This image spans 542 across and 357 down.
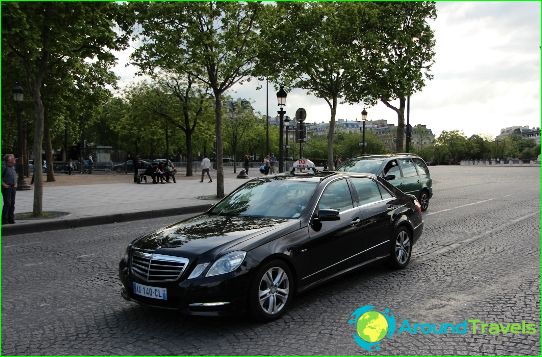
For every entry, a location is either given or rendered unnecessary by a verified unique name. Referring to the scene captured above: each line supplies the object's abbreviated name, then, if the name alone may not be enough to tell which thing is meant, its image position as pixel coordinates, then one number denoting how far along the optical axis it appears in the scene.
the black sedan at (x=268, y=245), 4.67
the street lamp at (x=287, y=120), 31.31
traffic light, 20.44
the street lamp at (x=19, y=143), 22.19
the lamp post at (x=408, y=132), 34.85
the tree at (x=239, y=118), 67.69
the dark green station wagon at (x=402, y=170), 13.81
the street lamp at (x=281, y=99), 22.78
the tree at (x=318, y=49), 23.66
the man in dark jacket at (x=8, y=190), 11.98
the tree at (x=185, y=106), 39.59
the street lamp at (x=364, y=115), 34.22
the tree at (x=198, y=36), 16.94
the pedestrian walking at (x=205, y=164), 30.42
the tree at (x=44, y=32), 11.87
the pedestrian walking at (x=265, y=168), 33.03
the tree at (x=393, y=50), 27.48
